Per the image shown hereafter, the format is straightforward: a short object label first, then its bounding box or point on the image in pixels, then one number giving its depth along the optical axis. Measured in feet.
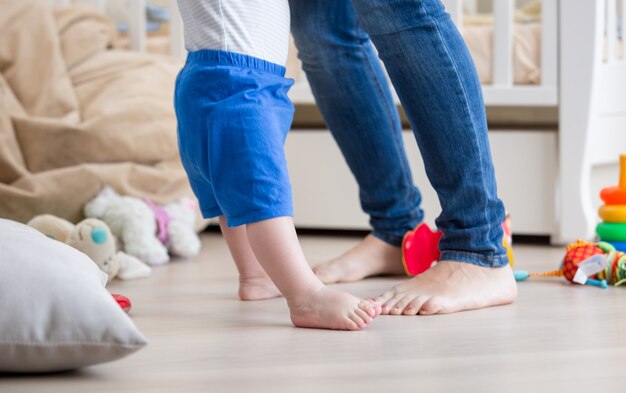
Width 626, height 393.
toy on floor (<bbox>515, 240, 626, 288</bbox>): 8.09
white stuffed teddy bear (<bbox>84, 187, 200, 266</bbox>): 9.06
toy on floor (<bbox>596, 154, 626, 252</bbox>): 8.44
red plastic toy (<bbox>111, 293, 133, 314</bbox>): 7.27
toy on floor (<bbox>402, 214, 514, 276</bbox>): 8.23
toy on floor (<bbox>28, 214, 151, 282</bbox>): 8.31
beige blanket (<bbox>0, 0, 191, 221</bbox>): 9.25
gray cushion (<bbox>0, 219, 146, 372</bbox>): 6.06
